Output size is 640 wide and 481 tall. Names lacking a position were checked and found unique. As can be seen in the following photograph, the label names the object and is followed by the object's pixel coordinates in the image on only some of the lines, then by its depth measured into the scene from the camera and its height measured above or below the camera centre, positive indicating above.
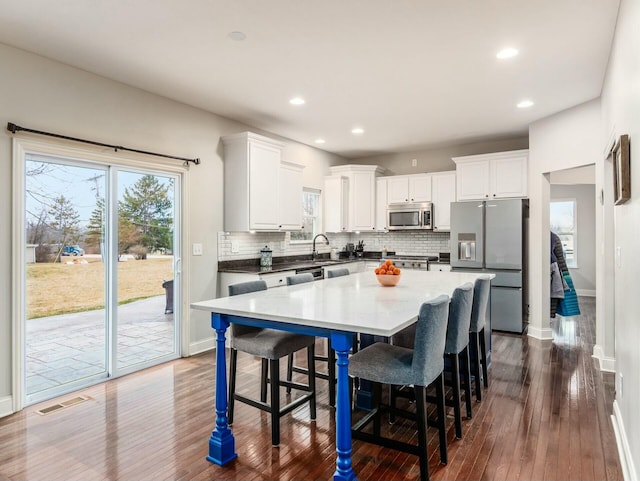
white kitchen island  2.01 -0.41
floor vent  3.04 -1.28
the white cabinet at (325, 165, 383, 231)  6.94 +0.77
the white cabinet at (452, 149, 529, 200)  5.57 +0.92
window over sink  6.58 +0.41
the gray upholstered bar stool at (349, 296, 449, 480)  2.09 -0.70
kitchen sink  5.83 -0.35
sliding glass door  3.31 -0.29
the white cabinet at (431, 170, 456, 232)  6.39 +0.68
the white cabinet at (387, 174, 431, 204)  6.60 +0.85
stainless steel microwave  6.53 +0.38
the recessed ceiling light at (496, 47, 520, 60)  3.18 +1.49
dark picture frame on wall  2.19 +0.38
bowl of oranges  3.36 -0.30
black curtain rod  3.02 +0.85
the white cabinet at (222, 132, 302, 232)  4.78 +0.71
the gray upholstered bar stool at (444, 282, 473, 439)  2.56 -0.59
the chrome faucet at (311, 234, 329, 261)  6.57 -0.19
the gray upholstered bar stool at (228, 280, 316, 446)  2.53 -0.73
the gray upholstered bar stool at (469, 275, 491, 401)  3.04 -0.60
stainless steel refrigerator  5.32 -0.15
